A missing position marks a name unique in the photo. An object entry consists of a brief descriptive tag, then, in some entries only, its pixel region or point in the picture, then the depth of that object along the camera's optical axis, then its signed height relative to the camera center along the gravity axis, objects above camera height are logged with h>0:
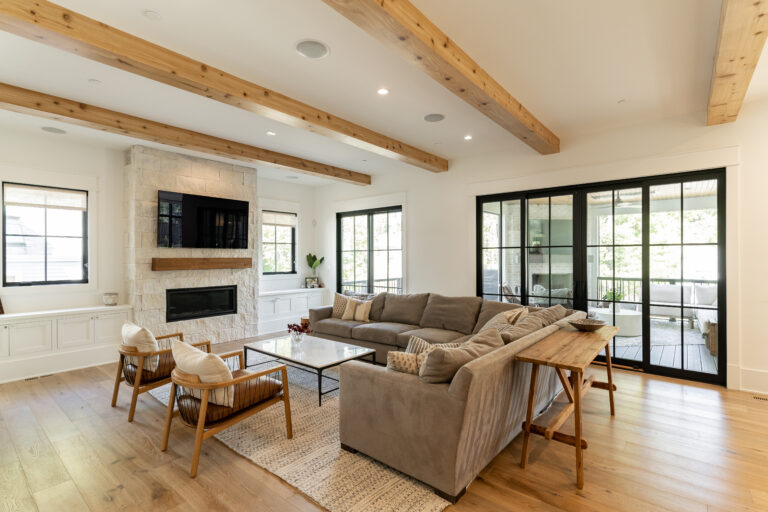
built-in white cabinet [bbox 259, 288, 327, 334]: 6.76 -0.91
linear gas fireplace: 5.51 -0.69
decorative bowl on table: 3.08 -0.55
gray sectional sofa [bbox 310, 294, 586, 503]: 2.07 -0.96
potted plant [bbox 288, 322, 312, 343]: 4.28 -0.84
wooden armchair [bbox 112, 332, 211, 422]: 3.13 -0.98
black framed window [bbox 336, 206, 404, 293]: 6.82 +0.15
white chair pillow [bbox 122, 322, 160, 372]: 3.12 -0.71
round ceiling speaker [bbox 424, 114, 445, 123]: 4.05 +1.55
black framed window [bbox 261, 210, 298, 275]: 7.21 +0.31
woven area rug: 2.12 -1.37
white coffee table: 3.47 -0.96
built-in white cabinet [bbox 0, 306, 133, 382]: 4.24 -0.99
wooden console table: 2.26 -0.63
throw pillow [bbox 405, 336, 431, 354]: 2.62 -0.62
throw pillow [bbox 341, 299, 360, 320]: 5.45 -0.76
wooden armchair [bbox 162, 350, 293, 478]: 2.41 -1.00
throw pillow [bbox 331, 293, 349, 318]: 5.54 -0.71
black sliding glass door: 4.06 -0.03
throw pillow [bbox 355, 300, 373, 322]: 5.40 -0.77
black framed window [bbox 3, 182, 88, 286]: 4.60 +0.29
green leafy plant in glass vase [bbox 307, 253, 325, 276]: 7.80 -0.06
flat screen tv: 5.36 +0.56
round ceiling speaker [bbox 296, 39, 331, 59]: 2.65 +1.52
